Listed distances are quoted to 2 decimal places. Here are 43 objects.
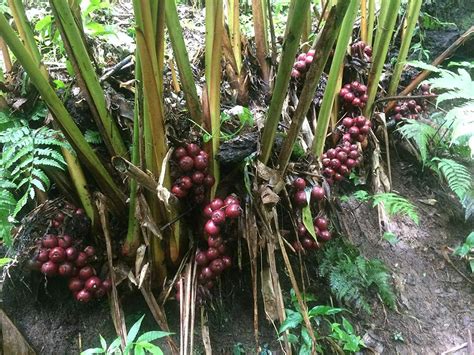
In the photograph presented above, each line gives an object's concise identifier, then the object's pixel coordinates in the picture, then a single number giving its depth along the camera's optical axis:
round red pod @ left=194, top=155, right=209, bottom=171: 1.20
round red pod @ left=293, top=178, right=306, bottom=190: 1.37
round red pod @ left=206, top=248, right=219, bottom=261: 1.21
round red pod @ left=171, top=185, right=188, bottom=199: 1.18
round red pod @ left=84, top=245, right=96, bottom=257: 1.23
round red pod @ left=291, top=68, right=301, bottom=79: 1.73
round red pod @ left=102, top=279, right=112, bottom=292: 1.24
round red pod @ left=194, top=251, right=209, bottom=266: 1.22
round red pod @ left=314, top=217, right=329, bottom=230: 1.41
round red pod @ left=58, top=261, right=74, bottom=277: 1.19
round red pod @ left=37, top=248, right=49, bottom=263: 1.17
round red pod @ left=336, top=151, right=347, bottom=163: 1.62
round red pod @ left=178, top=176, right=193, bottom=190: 1.19
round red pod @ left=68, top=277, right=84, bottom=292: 1.22
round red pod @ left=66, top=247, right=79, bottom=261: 1.19
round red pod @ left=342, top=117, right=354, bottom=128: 1.76
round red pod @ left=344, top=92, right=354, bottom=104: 1.78
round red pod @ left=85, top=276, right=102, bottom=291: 1.22
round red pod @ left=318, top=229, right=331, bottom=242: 1.41
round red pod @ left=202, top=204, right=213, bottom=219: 1.21
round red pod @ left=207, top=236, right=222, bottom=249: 1.20
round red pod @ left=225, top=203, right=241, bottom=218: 1.19
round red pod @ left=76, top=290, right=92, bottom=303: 1.21
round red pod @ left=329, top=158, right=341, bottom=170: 1.61
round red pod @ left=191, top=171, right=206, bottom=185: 1.20
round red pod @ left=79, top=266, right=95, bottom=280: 1.22
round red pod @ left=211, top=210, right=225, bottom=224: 1.18
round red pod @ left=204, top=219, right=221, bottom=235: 1.17
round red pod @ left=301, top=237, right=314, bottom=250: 1.39
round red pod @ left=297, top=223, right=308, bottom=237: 1.37
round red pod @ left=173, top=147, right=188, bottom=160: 1.18
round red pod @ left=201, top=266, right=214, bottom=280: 1.23
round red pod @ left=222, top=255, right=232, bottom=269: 1.25
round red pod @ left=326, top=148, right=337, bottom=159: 1.62
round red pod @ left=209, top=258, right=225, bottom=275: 1.22
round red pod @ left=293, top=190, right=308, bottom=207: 1.36
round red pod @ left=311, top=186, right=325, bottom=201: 1.38
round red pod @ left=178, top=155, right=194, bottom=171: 1.17
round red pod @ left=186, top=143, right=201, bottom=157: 1.19
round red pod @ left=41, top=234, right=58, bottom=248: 1.18
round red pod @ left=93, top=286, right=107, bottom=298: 1.23
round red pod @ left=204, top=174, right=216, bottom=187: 1.23
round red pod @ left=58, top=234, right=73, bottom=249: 1.19
